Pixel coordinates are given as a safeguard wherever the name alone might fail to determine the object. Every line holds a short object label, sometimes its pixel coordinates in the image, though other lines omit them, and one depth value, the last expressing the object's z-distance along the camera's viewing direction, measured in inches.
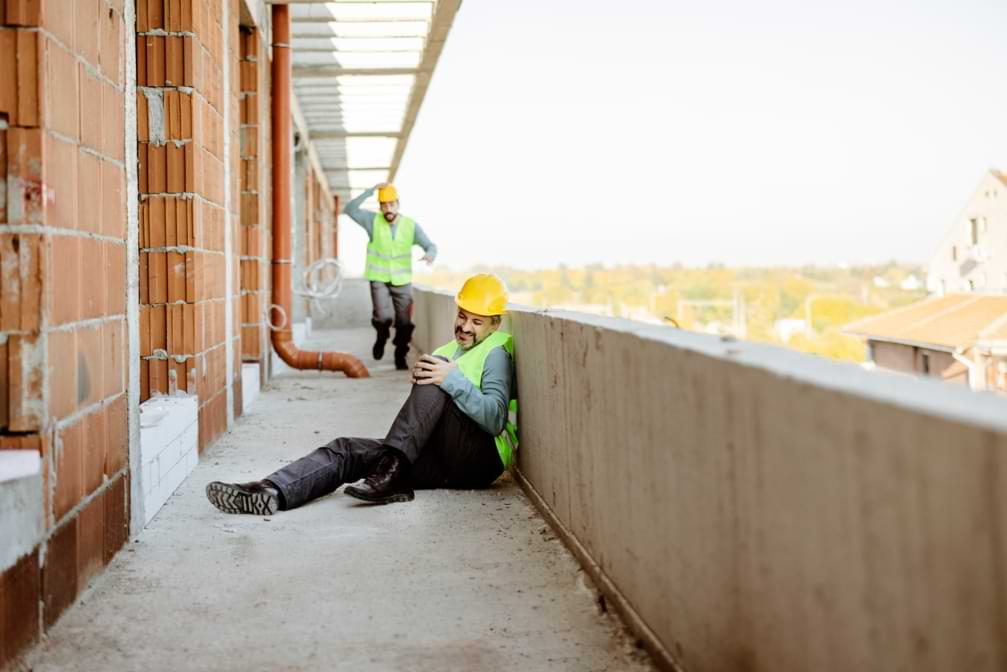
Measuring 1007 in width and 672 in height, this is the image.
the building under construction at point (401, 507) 63.6
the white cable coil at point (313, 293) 380.5
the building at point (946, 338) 1726.1
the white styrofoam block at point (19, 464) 109.8
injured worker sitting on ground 186.7
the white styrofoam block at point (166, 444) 180.2
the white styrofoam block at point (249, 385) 324.5
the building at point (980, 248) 2357.3
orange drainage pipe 387.5
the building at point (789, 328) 4441.4
